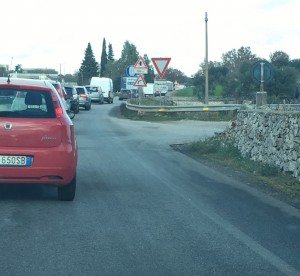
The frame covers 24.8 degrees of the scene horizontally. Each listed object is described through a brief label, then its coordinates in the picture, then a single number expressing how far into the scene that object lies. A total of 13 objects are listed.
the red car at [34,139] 9.07
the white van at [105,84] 62.69
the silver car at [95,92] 57.53
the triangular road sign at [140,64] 32.54
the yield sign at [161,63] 27.26
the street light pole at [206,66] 35.28
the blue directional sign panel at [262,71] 17.05
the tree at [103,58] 144.39
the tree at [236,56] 71.89
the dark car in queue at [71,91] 36.88
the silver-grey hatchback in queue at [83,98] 44.00
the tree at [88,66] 139.75
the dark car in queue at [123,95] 77.45
